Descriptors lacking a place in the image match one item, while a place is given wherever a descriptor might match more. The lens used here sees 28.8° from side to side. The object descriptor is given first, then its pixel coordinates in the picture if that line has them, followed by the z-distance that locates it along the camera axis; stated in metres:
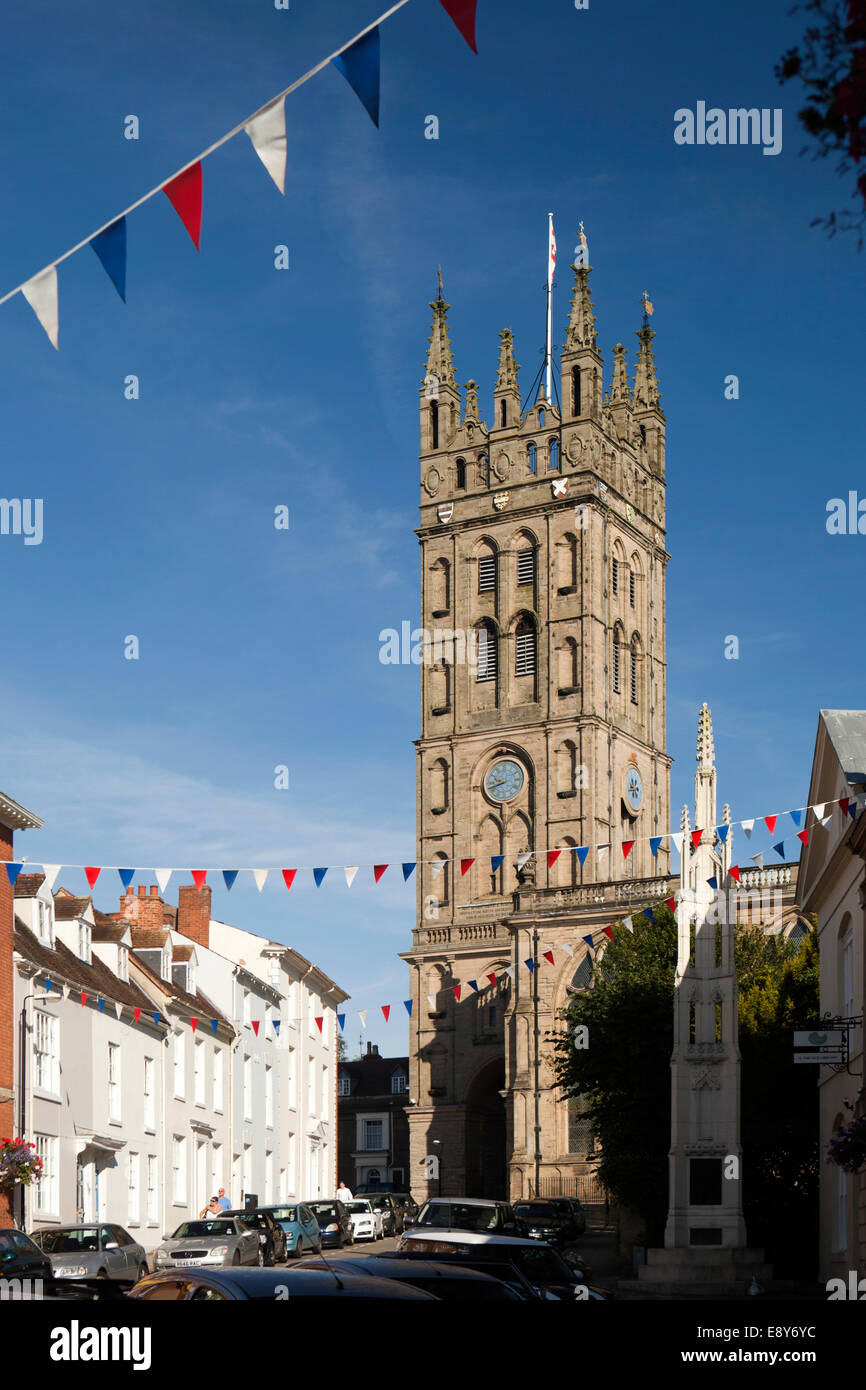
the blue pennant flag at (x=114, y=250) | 11.66
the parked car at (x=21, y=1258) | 21.83
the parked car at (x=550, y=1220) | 39.97
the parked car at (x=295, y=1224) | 35.16
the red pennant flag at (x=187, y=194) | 11.45
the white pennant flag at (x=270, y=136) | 11.00
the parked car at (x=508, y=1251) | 19.45
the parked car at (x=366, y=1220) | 44.44
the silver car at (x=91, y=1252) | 25.25
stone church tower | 75.50
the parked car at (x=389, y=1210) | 48.37
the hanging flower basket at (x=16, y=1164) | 32.84
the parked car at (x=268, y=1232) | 30.59
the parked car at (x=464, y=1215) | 25.48
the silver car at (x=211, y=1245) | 28.25
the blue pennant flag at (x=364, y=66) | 10.38
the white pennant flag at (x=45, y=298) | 11.58
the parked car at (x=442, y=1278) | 11.51
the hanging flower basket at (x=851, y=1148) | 22.69
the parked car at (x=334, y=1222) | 40.88
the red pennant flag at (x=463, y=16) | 9.79
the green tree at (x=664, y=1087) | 36.16
